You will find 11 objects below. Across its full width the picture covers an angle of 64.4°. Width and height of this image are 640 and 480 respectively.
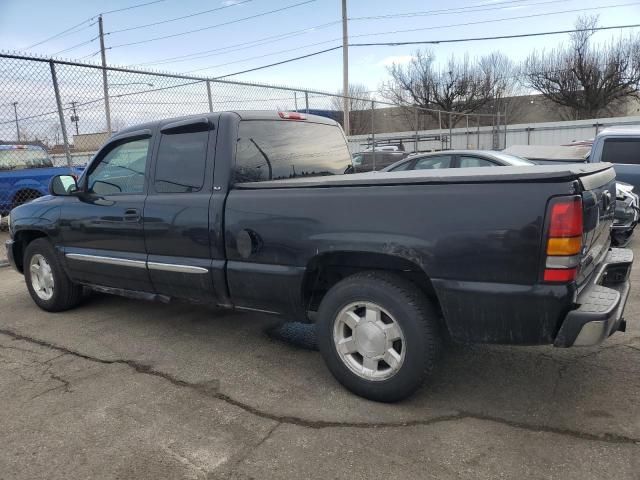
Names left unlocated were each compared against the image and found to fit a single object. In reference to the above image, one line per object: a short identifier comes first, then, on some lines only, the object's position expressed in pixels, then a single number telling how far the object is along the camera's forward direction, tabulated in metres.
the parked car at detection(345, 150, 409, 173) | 14.86
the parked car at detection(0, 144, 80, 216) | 10.14
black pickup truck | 2.53
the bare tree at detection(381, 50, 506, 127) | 46.78
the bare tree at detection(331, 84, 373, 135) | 36.12
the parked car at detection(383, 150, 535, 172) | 8.12
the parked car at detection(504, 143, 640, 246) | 7.34
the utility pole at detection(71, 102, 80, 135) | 8.68
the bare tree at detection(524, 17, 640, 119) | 39.47
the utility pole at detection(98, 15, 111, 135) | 8.62
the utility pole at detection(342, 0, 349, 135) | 21.72
